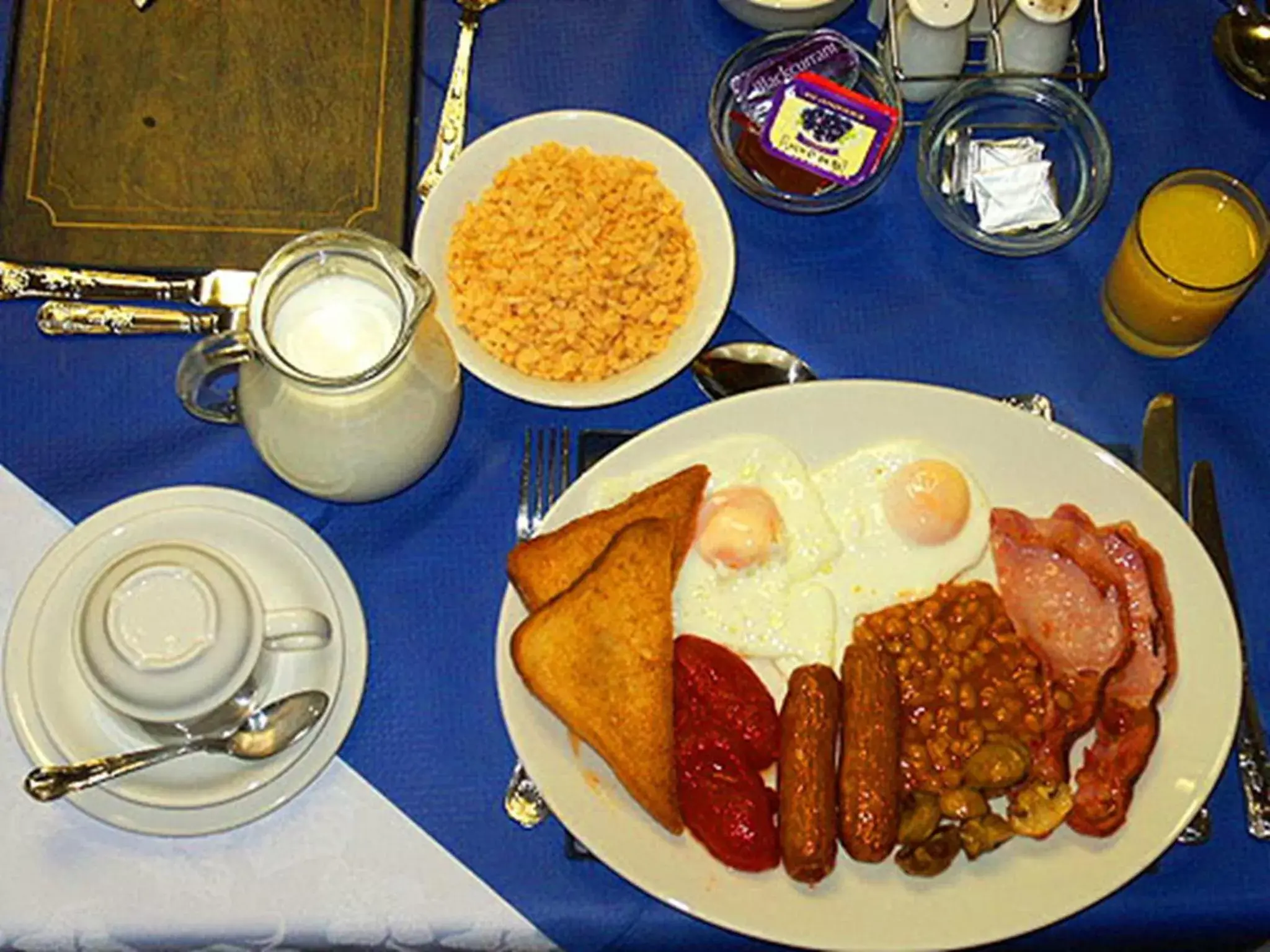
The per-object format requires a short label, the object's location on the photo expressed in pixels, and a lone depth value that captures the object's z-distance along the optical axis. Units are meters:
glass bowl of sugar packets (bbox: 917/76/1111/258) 1.62
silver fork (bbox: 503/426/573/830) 1.49
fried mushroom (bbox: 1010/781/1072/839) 1.33
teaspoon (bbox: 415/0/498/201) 1.61
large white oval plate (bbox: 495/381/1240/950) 1.32
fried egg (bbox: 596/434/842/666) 1.41
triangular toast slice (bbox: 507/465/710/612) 1.38
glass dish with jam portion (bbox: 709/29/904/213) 1.61
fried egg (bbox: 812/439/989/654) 1.45
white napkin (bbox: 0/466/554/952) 1.35
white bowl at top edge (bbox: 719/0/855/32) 1.67
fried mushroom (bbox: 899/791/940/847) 1.32
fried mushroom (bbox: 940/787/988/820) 1.32
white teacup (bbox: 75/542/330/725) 1.23
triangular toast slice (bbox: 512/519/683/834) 1.31
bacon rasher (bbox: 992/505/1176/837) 1.36
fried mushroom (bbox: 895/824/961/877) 1.32
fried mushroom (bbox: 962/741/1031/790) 1.32
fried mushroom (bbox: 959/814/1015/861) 1.33
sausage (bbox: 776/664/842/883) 1.28
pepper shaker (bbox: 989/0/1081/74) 1.60
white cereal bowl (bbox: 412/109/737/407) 1.49
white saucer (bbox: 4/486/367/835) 1.33
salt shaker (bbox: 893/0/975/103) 1.58
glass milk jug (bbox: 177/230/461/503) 1.24
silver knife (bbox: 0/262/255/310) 1.52
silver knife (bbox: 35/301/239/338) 1.46
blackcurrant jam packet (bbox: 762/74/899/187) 1.59
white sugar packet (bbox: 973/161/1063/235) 1.63
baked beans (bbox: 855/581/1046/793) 1.37
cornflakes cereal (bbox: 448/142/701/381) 1.52
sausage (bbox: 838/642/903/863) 1.30
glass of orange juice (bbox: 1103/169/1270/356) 1.52
